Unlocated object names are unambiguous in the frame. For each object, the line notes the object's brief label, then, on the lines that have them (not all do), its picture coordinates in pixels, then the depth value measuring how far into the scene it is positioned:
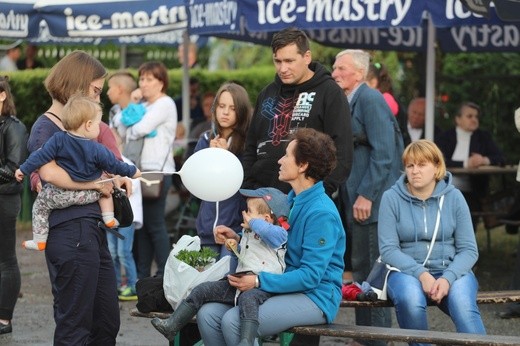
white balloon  12.84
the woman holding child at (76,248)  12.72
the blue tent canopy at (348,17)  17.84
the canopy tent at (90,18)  23.02
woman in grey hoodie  13.75
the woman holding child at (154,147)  20.36
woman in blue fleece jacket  12.29
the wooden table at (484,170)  22.36
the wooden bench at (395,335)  12.29
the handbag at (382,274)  14.12
